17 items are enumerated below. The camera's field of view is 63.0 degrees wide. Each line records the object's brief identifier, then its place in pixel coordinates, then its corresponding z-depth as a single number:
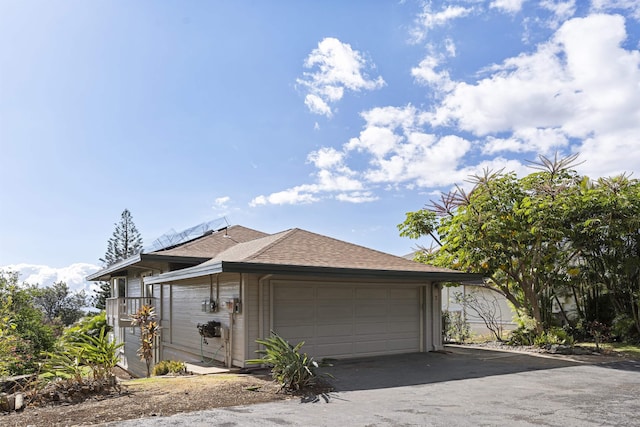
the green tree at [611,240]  13.46
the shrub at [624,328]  15.21
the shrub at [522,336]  14.49
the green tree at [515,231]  13.50
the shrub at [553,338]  13.67
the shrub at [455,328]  17.02
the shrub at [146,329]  11.16
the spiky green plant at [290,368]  8.04
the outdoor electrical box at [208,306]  11.91
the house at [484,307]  21.47
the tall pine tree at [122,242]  39.69
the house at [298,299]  10.77
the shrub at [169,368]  10.34
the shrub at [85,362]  7.75
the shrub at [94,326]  22.22
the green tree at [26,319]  13.55
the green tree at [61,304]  37.59
